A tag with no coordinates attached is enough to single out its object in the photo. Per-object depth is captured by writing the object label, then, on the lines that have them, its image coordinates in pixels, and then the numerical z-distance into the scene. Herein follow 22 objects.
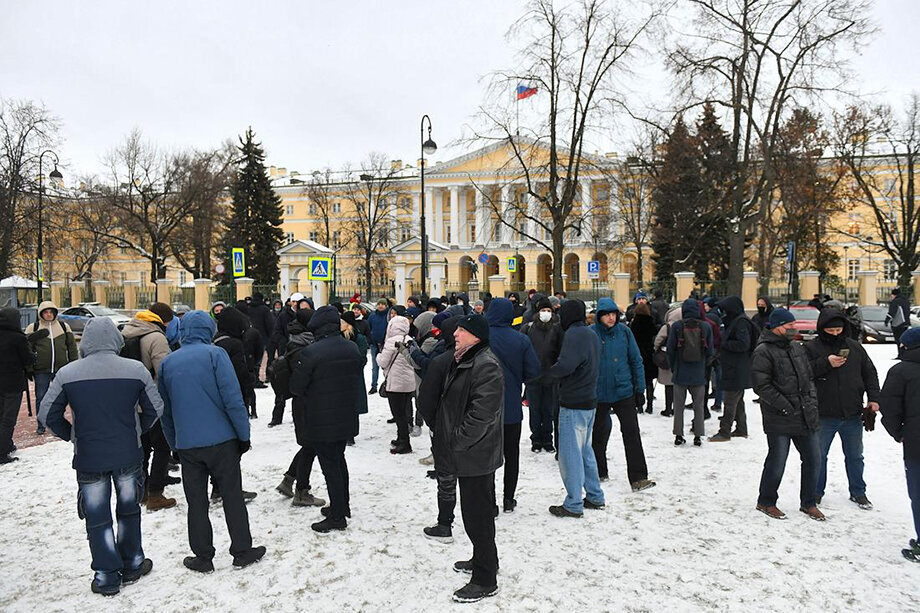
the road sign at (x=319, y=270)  19.38
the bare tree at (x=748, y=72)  22.06
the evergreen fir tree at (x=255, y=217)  47.16
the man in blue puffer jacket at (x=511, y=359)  6.09
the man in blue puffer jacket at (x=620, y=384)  6.65
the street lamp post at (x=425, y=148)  23.25
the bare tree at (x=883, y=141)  32.06
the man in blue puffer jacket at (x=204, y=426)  4.75
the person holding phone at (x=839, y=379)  6.06
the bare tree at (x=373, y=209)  58.22
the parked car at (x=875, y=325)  23.23
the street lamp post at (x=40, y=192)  30.24
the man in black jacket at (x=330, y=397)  5.62
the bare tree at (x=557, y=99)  22.05
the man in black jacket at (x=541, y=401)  8.43
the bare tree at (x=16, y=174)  30.75
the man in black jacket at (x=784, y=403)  5.83
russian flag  22.80
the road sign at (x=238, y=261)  21.17
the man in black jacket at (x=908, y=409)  4.95
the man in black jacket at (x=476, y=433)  4.38
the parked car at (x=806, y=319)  19.02
